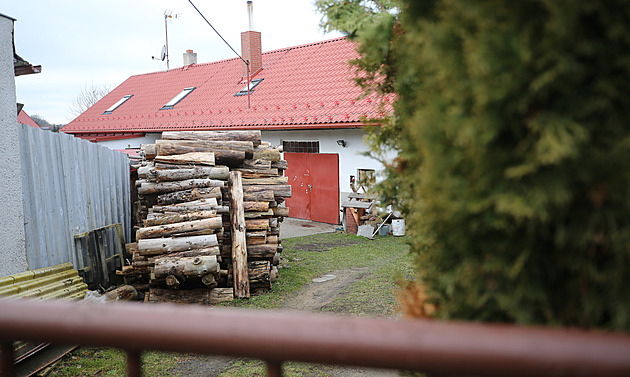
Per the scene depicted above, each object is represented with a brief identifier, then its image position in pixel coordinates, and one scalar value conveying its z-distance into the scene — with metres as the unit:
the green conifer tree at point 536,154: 1.01
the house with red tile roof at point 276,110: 14.35
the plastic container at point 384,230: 12.88
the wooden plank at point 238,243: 7.49
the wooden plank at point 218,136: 8.52
